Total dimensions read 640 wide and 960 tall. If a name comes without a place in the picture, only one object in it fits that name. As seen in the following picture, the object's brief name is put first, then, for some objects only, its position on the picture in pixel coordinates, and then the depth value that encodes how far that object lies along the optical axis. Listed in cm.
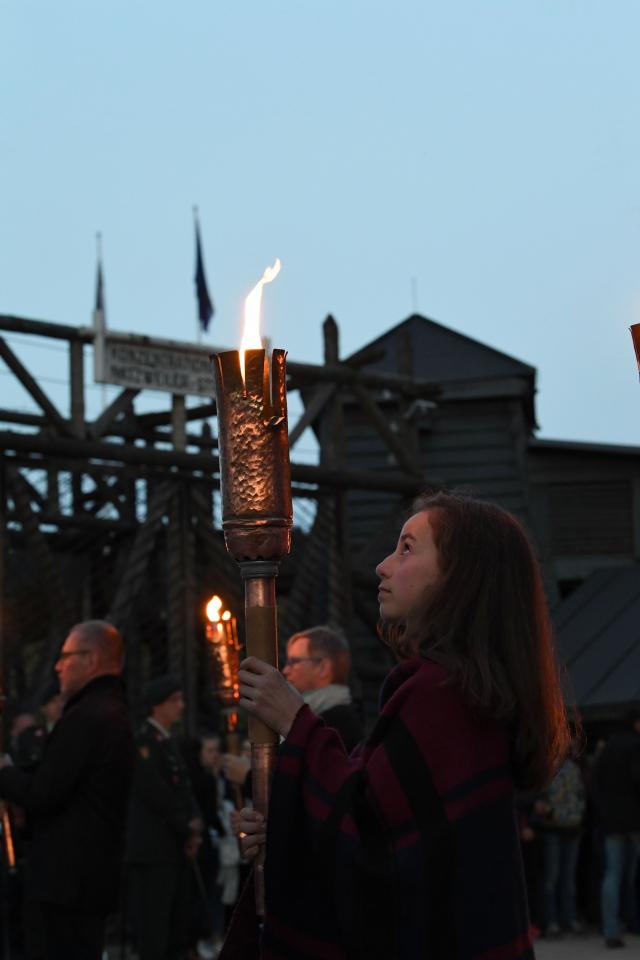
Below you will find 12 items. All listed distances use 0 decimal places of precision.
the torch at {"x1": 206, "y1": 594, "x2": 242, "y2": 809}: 489
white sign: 1336
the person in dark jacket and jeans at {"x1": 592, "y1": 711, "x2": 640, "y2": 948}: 1349
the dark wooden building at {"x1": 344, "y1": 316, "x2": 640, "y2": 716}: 2062
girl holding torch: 344
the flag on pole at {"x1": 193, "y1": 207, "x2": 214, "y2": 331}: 2014
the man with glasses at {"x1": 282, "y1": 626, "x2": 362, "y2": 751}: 699
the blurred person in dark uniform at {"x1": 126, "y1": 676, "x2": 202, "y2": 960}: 984
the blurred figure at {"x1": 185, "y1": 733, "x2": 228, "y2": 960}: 1234
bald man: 638
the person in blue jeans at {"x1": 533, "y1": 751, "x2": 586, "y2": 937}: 1398
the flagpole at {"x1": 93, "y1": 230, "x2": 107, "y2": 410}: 1328
